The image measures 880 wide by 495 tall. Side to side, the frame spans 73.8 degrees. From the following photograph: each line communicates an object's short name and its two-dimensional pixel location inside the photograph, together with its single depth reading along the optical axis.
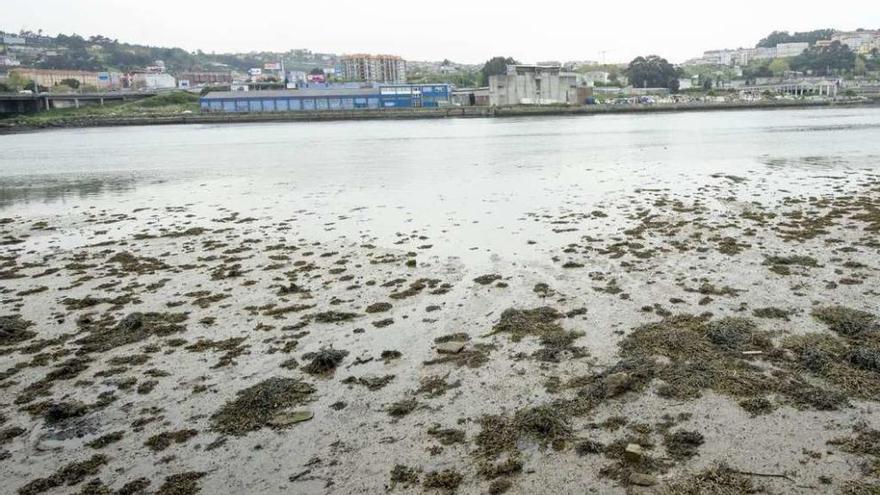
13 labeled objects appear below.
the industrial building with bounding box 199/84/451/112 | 107.94
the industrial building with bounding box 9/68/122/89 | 180.06
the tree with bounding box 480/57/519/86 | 147.75
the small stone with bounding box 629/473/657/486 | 4.34
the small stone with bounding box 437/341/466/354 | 6.90
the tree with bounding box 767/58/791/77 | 183.00
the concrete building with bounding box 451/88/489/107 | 113.50
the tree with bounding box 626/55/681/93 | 148.25
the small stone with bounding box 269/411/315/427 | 5.47
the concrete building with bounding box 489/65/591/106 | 106.56
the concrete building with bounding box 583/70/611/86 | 186.50
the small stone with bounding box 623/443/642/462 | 4.61
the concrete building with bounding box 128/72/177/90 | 183.25
